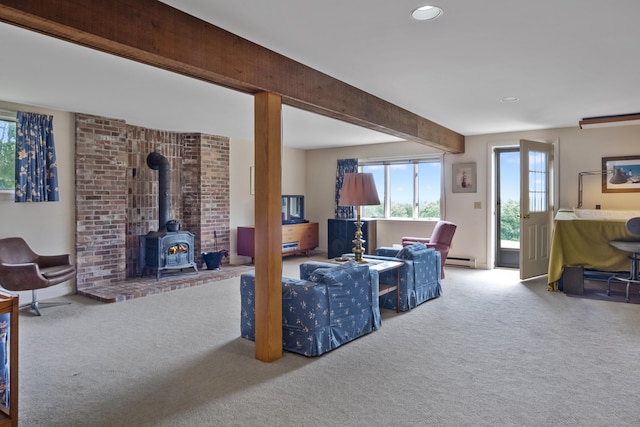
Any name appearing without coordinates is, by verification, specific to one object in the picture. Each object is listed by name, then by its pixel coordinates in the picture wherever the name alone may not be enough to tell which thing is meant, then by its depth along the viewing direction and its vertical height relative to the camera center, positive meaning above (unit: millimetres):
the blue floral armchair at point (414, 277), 4352 -733
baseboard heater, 7023 -879
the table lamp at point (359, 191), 4137 +201
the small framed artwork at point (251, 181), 7633 +564
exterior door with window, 5859 +44
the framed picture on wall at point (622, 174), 5754 +499
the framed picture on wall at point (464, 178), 7008 +562
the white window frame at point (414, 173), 7360 +717
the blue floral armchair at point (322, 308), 3131 -780
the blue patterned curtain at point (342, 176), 8227 +715
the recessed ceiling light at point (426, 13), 2373 +1164
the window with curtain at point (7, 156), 4594 +645
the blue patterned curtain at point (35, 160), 4598 +605
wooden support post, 3045 -109
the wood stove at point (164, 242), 5716 -434
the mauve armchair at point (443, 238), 5789 -388
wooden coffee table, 4031 -556
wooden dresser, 7180 -519
